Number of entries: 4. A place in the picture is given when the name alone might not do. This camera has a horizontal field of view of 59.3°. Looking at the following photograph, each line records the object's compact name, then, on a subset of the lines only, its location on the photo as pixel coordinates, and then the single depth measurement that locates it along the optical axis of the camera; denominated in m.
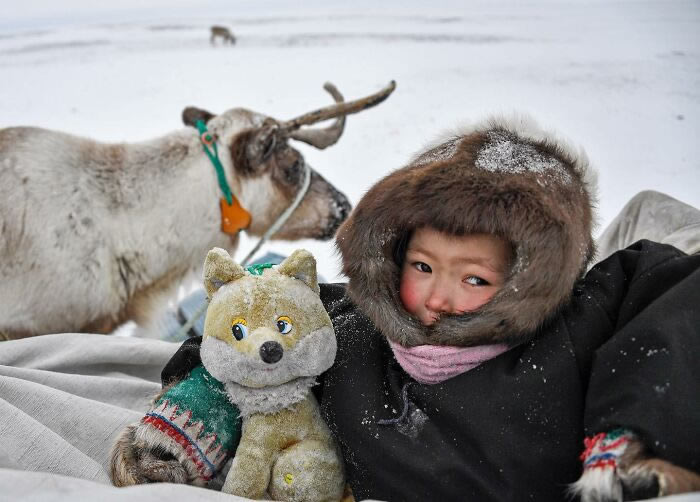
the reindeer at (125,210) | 2.17
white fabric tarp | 1.05
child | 1.01
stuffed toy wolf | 1.13
